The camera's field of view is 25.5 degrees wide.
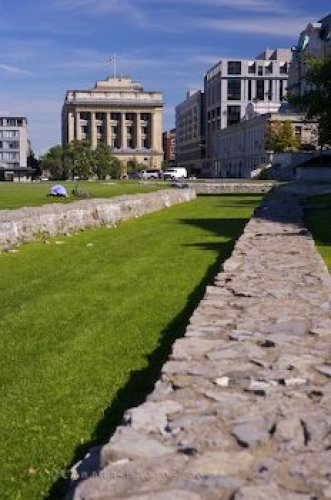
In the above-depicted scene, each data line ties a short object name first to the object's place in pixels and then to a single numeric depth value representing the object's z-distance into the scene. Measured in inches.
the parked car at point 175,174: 4017.7
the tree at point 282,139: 4094.5
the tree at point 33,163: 7069.9
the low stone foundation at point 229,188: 2239.2
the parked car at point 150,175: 4541.8
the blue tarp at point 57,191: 1615.3
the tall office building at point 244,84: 6456.7
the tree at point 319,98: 1546.5
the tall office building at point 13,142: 7057.1
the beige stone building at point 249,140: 4335.6
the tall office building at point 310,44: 4517.7
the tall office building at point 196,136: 7214.6
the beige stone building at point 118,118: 7160.4
